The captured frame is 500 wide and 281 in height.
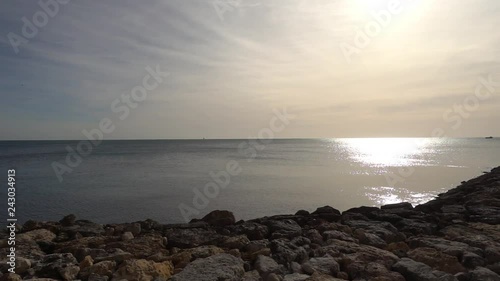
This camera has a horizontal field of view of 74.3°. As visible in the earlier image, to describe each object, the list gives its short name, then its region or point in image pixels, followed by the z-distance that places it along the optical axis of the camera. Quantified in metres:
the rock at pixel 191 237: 6.97
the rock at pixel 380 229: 7.36
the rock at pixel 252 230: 7.57
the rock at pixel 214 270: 5.00
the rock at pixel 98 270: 5.16
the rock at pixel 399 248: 6.24
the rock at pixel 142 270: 4.99
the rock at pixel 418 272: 4.90
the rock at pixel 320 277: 4.99
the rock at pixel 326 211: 10.41
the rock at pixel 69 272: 5.06
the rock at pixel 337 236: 7.06
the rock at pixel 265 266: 5.32
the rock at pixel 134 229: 7.94
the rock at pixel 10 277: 4.85
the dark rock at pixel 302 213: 10.63
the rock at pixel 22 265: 5.32
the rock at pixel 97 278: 4.95
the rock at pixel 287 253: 5.89
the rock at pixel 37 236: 6.76
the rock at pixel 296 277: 5.07
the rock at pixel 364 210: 9.96
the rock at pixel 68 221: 8.97
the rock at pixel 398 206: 10.91
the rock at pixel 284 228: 7.47
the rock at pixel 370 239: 6.88
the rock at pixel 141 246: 6.22
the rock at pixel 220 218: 9.09
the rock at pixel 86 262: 5.48
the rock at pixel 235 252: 6.06
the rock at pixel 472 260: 5.53
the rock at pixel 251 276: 5.05
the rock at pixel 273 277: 5.01
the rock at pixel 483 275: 4.86
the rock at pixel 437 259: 5.42
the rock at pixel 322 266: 5.40
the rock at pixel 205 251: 6.07
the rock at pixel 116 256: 5.71
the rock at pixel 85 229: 7.81
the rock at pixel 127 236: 7.19
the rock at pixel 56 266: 5.16
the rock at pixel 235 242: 6.68
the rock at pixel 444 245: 6.03
